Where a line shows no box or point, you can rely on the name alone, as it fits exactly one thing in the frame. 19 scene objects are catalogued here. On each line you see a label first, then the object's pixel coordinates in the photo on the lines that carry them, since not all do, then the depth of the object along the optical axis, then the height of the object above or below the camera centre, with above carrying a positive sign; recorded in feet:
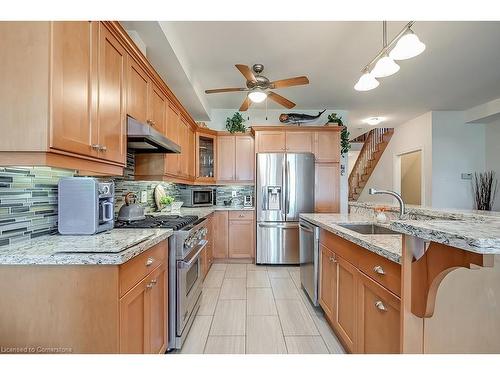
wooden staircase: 22.61 +3.16
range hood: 5.88 +1.27
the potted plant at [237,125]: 14.23 +3.64
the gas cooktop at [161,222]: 6.18 -0.91
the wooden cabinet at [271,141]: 13.58 +2.60
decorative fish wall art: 14.56 +4.17
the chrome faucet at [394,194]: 5.98 -0.10
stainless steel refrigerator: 12.75 -0.55
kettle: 6.98 -0.64
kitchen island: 2.39 -1.21
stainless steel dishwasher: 7.76 -2.33
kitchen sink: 7.59 -1.18
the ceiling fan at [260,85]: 8.23 +3.59
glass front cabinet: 13.57 +1.88
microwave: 13.87 -0.46
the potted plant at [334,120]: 14.16 +3.97
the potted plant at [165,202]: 10.28 -0.55
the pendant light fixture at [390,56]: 5.74 +3.36
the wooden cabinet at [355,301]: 3.95 -2.21
